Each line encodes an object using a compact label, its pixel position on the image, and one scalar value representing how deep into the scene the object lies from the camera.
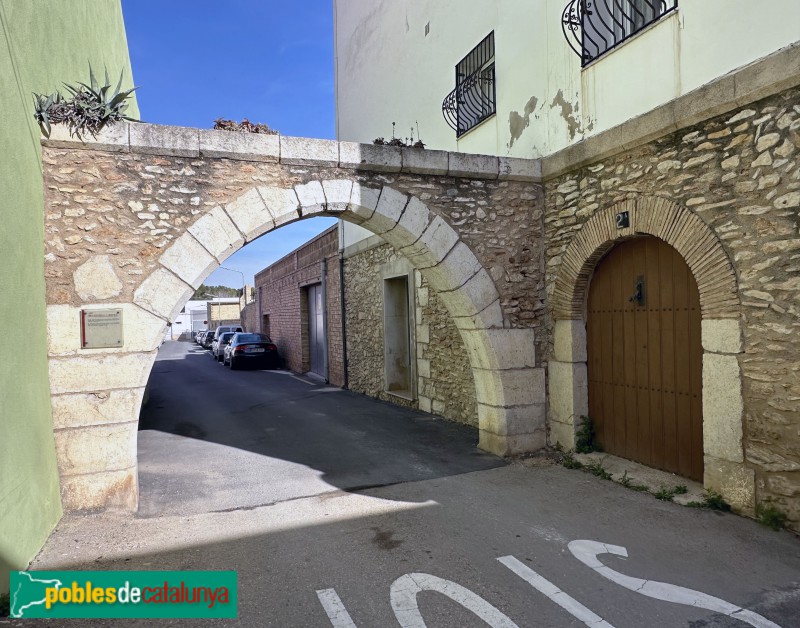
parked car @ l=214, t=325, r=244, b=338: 23.64
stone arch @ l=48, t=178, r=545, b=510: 4.02
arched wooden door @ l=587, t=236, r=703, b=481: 4.25
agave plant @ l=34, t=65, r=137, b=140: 3.88
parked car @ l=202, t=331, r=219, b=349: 30.28
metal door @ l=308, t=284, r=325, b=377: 13.57
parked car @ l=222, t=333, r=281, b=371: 16.30
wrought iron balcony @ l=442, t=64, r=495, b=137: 6.84
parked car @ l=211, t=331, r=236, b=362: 20.38
